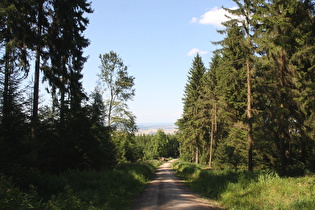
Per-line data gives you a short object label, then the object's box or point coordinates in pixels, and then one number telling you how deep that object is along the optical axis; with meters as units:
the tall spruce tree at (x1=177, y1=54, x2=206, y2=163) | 36.47
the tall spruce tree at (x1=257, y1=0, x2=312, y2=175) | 13.94
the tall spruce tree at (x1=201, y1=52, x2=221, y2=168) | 27.88
